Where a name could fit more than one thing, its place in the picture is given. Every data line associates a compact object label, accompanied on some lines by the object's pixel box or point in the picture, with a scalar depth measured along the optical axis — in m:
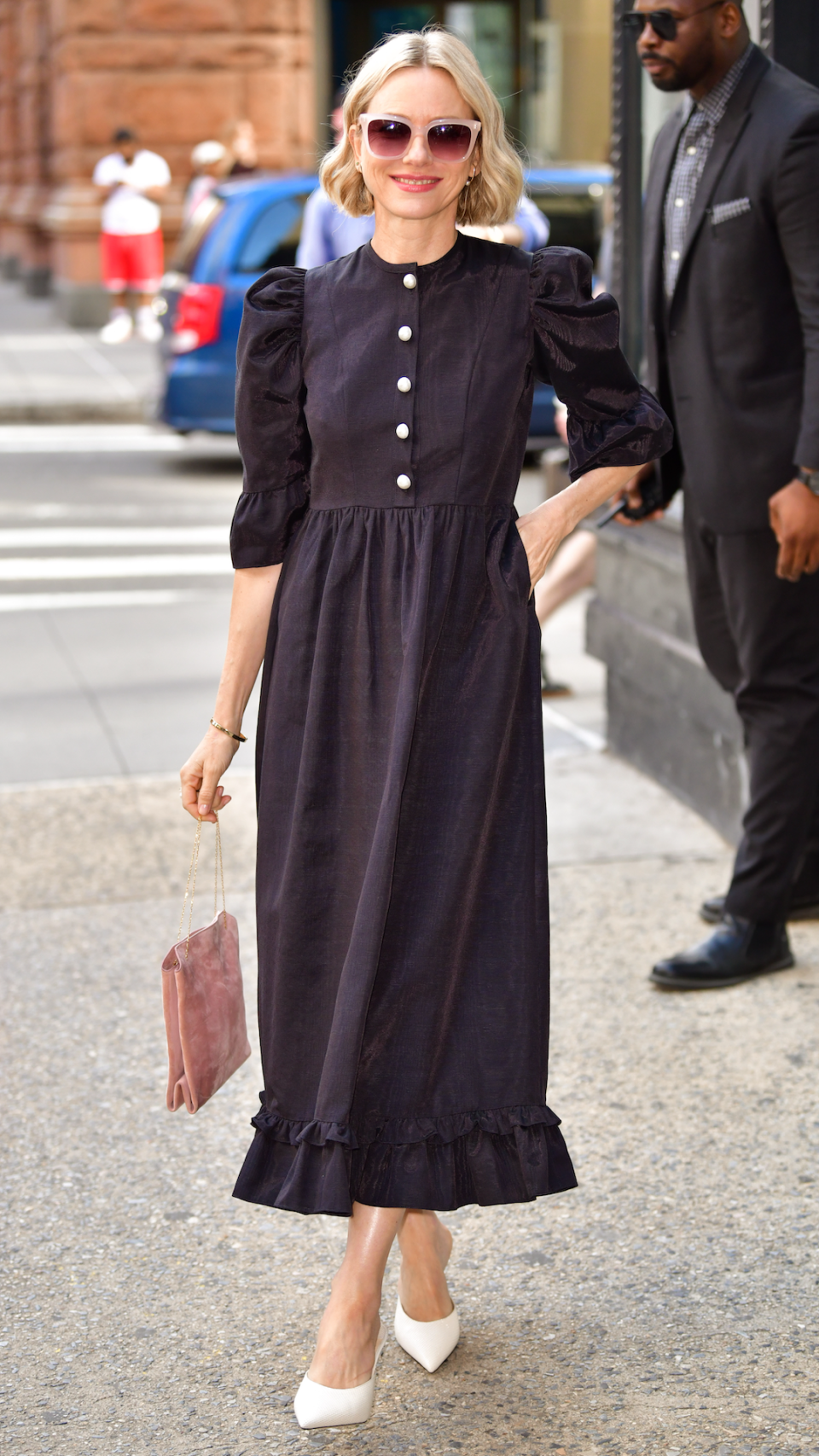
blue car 11.55
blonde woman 2.67
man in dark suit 3.94
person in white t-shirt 18.59
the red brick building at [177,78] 19.42
